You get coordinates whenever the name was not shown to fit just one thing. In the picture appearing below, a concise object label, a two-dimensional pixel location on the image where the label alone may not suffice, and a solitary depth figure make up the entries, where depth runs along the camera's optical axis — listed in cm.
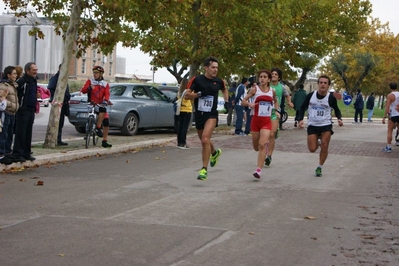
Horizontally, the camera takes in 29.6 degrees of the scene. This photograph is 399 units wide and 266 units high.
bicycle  1708
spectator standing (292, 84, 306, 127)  3252
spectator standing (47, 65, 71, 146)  1766
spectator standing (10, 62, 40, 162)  1314
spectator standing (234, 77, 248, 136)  2478
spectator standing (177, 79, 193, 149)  1878
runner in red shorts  1297
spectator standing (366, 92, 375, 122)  4722
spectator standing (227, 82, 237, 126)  2955
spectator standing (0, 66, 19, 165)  1280
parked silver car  2178
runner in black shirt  1229
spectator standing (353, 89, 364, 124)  4384
